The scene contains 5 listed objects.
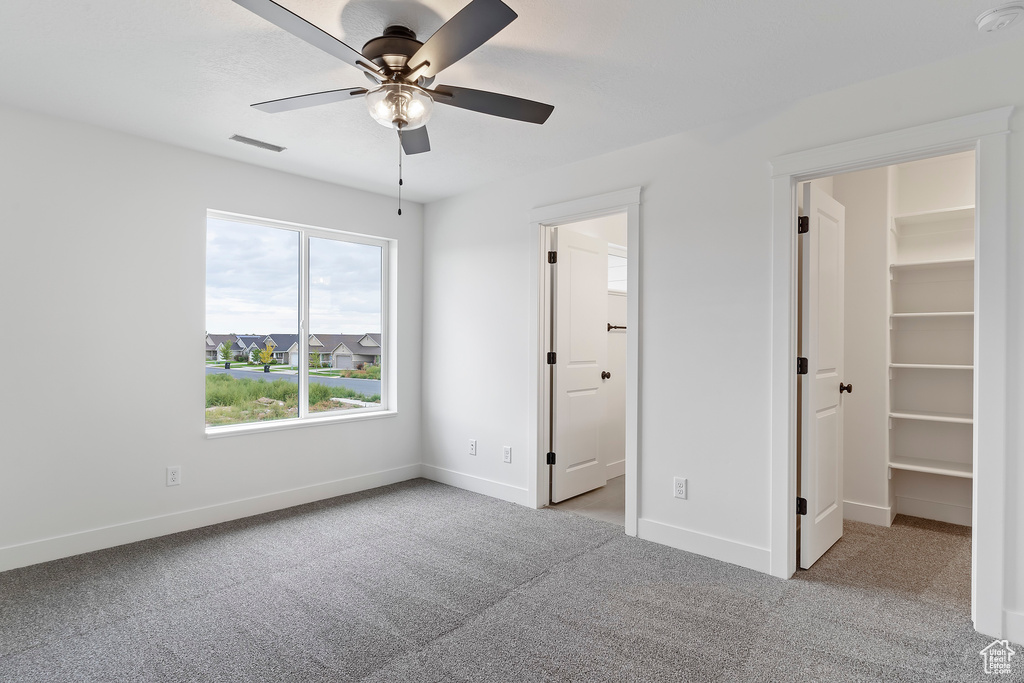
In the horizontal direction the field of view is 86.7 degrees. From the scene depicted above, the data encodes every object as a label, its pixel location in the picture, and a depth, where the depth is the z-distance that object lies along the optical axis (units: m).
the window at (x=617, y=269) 5.00
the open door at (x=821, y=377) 2.89
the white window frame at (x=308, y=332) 3.88
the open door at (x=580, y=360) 4.12
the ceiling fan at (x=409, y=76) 1.75
